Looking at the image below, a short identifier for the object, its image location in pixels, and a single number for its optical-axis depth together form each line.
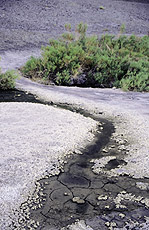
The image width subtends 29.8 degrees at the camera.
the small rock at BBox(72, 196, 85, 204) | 2.88
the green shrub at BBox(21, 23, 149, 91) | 8.52
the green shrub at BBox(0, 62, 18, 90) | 7.46
